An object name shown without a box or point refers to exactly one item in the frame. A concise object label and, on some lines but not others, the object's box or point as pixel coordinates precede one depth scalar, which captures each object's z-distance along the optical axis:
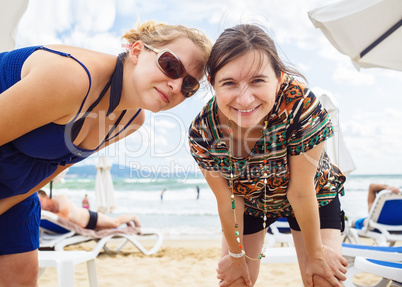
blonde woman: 1.57
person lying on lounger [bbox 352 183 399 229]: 7.15
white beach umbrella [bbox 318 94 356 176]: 5.85
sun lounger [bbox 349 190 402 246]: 6.12
